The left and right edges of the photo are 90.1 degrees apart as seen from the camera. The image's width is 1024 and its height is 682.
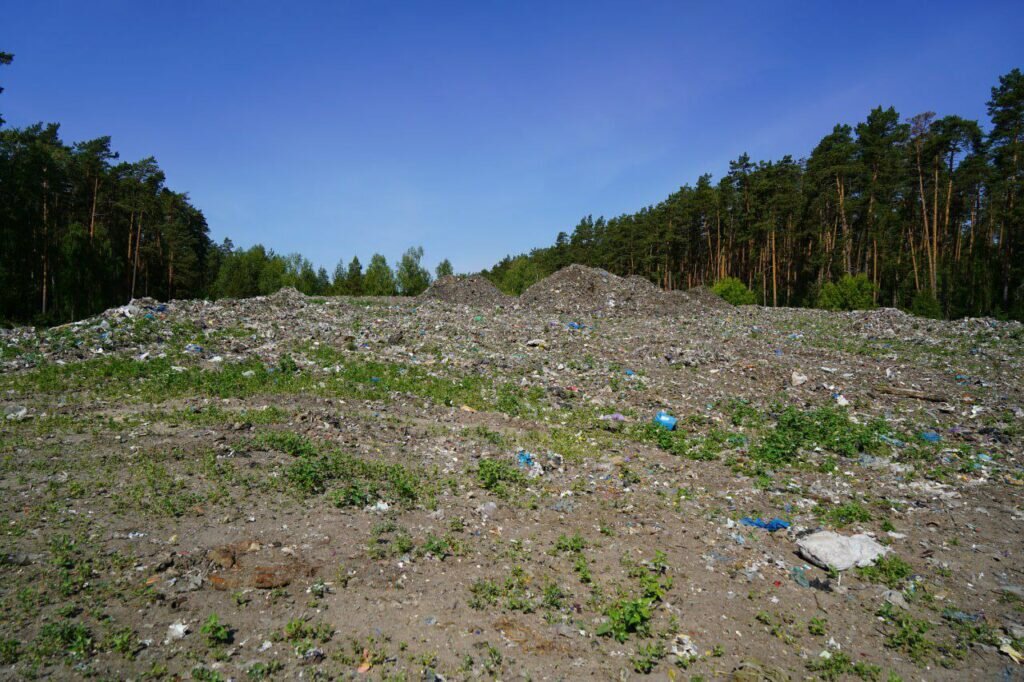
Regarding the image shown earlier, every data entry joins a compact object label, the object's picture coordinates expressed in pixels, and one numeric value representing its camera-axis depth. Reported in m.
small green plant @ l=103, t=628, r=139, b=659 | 2.63
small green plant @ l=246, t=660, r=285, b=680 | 2.58
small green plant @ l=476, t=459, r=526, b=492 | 5.32
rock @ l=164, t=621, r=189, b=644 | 2.77
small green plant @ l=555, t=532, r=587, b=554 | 4.17
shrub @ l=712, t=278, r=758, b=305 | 28.75
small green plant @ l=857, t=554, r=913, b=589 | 3.85
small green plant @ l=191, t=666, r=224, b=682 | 2.50
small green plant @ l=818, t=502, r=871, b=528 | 4.79
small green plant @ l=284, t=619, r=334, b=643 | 2.91
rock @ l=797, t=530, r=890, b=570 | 4.08
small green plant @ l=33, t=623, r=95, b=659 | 2.54
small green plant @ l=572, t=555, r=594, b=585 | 3.75
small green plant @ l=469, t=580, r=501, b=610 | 3.39
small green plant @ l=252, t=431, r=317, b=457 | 5.46
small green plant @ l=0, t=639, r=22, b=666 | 2.45
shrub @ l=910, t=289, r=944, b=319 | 20.00
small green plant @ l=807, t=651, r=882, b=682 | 2.91
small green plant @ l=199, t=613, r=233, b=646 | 2.78
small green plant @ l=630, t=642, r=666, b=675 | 2.90
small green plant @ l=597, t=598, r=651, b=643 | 3.19
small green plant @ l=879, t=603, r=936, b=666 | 3.11
